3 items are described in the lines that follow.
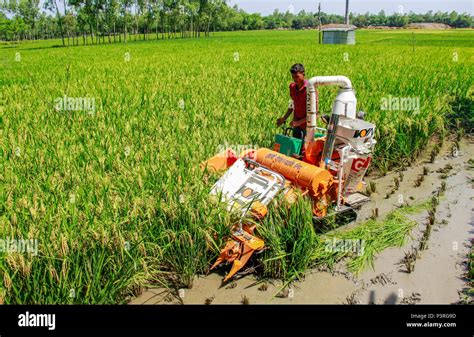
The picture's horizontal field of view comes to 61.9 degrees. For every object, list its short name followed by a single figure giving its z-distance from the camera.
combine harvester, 4.12
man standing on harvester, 4.84
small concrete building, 29.69
